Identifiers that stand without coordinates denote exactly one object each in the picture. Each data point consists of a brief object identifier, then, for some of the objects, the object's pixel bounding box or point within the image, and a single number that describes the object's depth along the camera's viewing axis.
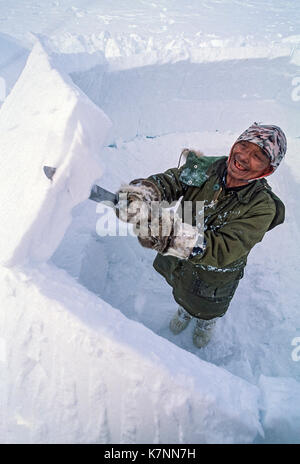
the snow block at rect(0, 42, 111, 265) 1.05
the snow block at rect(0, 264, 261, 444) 0.95
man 1.11
